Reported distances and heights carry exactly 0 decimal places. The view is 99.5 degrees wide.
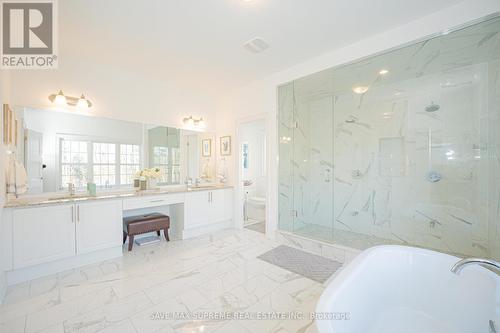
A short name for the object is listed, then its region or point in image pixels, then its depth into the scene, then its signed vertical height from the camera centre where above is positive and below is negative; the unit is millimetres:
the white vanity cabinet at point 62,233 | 2145 -778
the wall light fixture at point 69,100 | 2800 +872
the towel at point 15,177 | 2271 -141
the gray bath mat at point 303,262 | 2445 -1260
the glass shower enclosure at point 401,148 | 2195 +230
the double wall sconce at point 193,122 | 4227 +868
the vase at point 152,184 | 3516 -329
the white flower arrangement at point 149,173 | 3434 -146
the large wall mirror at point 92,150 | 2633 +205
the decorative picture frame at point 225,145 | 4348 +396
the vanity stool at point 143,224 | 2951 -874
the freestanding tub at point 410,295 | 1339 -940
